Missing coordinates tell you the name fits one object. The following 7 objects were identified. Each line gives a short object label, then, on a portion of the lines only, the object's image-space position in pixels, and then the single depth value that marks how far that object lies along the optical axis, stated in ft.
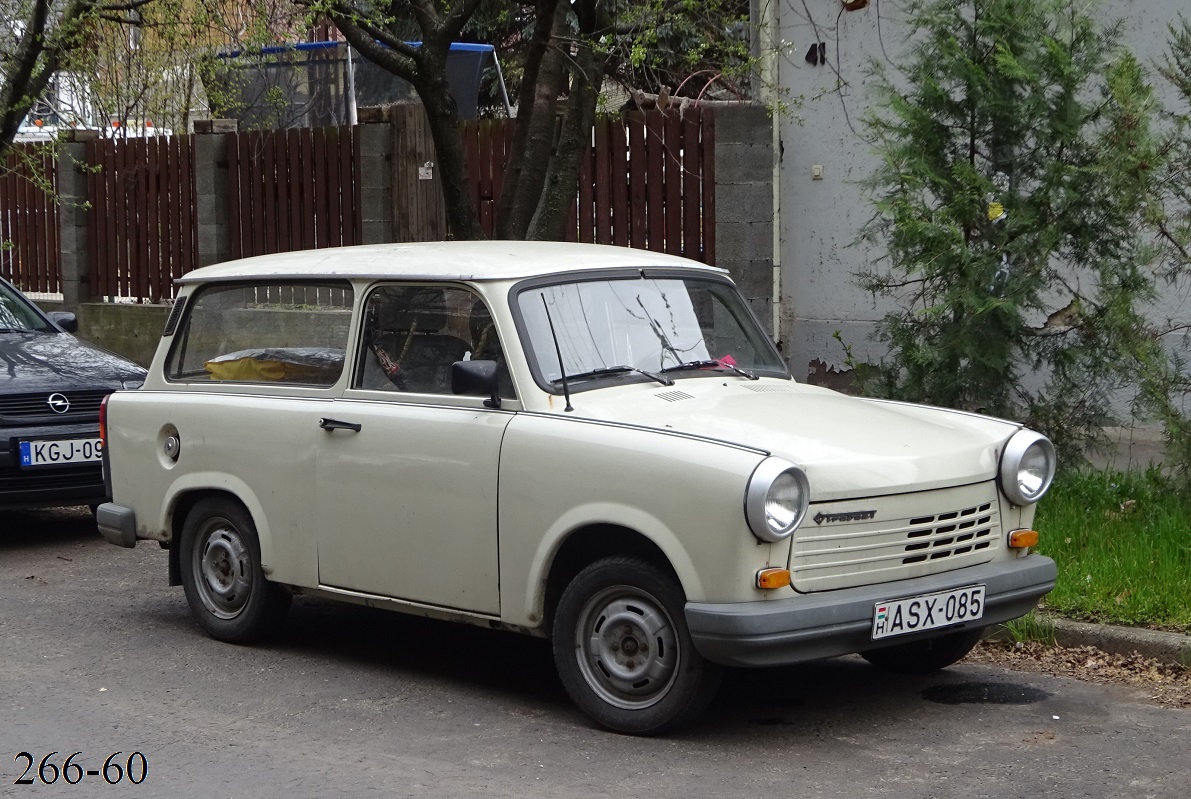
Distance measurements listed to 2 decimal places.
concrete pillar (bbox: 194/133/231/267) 54.13
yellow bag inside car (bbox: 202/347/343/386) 21.01
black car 28.76
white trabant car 16.49
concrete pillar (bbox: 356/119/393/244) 49.00
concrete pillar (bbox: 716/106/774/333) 41.37
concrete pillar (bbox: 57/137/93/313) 59.47
